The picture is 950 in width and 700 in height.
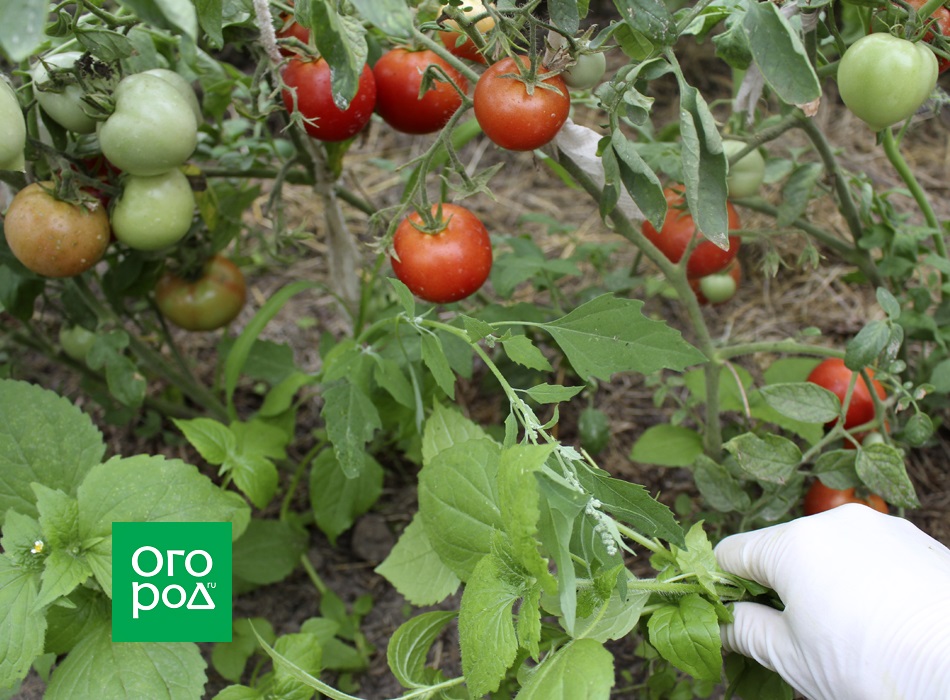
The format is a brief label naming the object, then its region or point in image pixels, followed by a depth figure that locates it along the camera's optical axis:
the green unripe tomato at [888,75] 0.92
